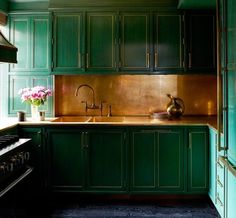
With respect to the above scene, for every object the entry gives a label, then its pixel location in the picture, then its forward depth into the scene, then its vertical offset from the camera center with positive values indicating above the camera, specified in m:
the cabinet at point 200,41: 2.87 +0.79
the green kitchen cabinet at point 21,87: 3.00 +0.26
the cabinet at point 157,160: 2.68 -0.55
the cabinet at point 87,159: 2.70 -0.55
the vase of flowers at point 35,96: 2.82 +0.15
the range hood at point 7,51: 1.88 +0.46
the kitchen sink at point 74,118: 3.03 -0.11
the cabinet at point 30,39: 2.98 +0.85
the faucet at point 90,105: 3.15 +0.07
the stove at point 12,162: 1.59 -0.36
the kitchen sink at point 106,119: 3.06 -0.12
